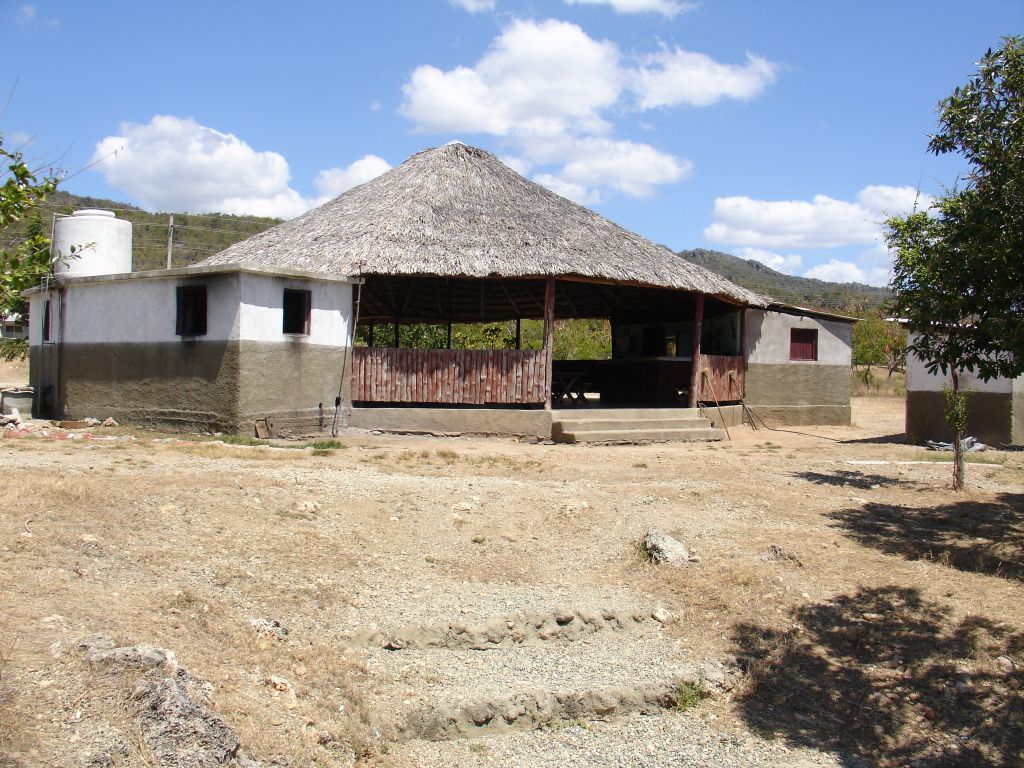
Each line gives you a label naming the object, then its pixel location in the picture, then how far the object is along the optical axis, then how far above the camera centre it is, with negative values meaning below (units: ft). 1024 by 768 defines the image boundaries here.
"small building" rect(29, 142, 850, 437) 42.65 +2.12
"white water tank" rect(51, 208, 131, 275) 48.42 +7.09
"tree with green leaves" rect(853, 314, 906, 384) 107.45 +6.19
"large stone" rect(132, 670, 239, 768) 12.55 -5.58
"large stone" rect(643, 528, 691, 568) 25.02 -5.09
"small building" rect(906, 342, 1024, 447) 50.03 -0.92
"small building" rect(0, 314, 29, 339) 89.35 +3.29
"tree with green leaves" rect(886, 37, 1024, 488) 21.56 +4.05
